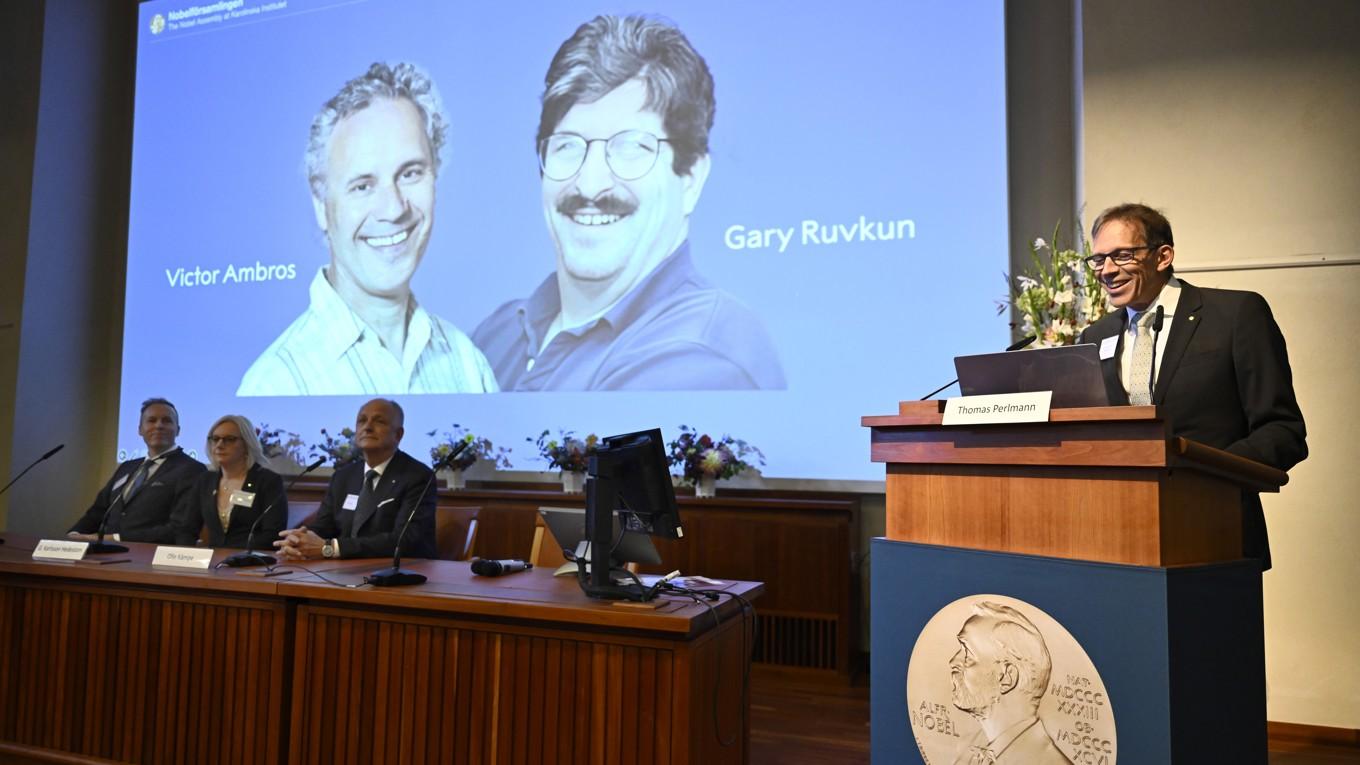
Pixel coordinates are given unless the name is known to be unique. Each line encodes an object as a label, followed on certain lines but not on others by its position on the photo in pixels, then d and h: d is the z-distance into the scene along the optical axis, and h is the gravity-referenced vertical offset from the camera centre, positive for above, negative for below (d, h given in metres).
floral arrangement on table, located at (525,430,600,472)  4.59 -0.09
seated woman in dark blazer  3.48 -0.27
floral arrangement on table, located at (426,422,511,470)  4.91 -0.09
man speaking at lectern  1.77 +0.20
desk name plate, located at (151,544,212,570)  2.64 -0.40
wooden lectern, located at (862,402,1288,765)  1.27 -0.19
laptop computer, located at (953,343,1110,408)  1.40 +0.12
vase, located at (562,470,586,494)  4.65 -0.25
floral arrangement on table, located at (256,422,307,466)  5.46 -0.09
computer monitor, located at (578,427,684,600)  2.19 -0.16
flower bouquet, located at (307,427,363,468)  5.07 -0.10
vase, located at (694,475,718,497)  4.35 -0.25
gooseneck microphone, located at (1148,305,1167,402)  1.90 +0.26
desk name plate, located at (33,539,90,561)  2.81 -0.41
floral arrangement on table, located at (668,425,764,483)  4.31 -0.09
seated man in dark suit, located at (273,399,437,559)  3.21 -0.25
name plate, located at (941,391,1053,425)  1.41 +0.06
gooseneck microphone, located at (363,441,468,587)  2.39 -0.40
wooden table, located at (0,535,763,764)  2.04 -0.63
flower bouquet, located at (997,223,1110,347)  2.67 +0.45
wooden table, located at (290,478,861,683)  4.01 -0.58
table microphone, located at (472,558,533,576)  2.61 -0.41
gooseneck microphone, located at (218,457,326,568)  2.74 -0.41
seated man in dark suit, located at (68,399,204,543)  3.79 -0.27
